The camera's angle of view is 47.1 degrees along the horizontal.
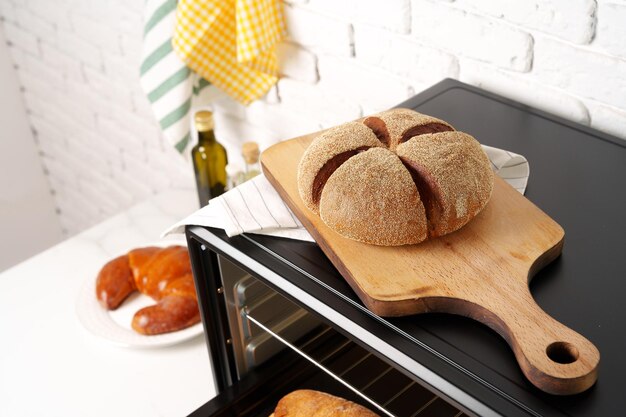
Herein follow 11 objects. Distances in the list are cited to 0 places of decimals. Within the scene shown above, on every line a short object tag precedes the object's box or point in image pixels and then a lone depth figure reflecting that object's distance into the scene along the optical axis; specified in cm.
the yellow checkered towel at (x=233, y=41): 135
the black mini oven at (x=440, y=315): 66
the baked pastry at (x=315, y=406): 93
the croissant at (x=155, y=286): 136
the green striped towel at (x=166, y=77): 147
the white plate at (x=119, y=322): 135
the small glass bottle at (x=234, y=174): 142
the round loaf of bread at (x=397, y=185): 73
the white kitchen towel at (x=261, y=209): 86
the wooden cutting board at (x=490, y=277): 63
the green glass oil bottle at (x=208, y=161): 147
